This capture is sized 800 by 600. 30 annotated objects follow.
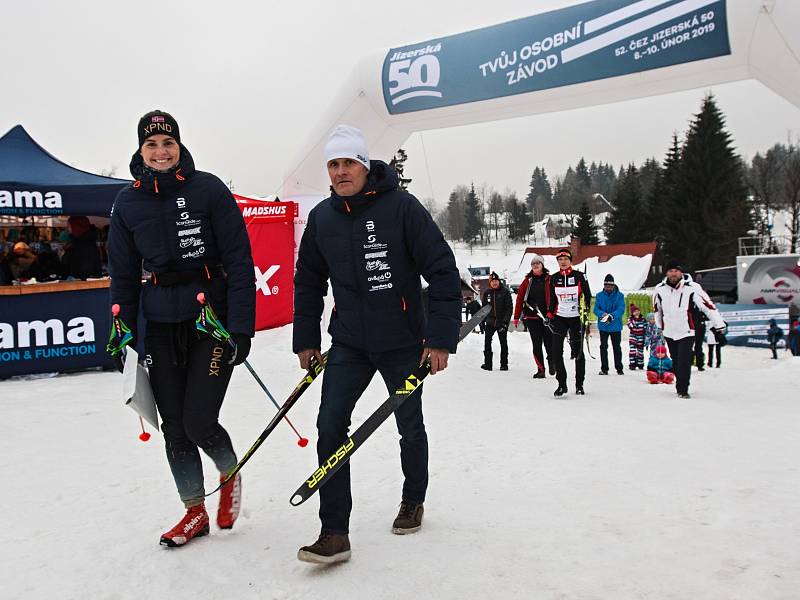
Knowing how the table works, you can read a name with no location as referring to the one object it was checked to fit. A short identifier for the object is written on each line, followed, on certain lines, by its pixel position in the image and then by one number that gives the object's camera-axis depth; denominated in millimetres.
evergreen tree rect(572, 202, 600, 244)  58781
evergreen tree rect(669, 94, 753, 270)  44406
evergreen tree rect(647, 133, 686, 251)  47466
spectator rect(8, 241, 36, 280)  8641
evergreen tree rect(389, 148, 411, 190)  29669
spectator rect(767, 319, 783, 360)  19656
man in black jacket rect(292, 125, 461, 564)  2865
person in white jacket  7879
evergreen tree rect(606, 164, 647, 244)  54125
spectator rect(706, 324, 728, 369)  14839
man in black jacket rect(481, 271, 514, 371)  10828
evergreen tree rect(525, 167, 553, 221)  123669
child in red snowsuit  9461
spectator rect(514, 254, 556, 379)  9433
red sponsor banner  12211
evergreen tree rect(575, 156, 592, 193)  129250
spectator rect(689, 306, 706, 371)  12301
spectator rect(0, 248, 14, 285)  8344
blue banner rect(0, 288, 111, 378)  8062
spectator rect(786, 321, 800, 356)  19461
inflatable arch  9273
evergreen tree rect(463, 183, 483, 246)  99688
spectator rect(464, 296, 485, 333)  13875
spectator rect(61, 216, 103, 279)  8719
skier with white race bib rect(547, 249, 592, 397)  8148
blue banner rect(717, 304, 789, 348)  23328
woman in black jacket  2906
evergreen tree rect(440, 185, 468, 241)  107500
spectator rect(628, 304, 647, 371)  12234
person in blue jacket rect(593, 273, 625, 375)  11195
